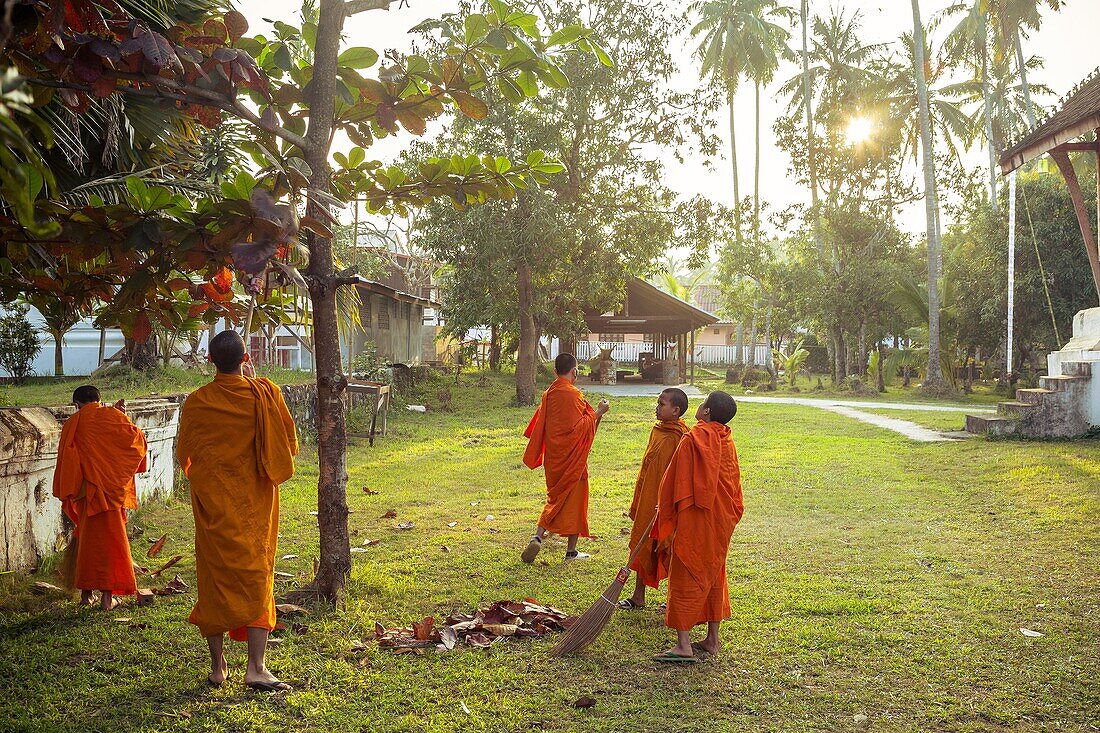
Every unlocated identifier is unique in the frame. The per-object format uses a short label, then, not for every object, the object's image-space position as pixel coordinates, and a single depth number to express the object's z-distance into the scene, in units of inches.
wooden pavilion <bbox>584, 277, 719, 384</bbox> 1192.2
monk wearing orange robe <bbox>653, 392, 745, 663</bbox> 193.8
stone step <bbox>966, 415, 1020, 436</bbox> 554.6
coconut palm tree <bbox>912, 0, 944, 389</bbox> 1009.5
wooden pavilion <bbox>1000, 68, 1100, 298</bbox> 480.7
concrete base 528.7
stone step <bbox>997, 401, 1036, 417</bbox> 543.7
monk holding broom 234.2
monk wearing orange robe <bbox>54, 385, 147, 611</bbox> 224.7
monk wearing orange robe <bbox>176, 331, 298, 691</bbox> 171.8
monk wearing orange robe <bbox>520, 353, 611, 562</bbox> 287.9
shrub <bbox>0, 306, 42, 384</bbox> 593.1
